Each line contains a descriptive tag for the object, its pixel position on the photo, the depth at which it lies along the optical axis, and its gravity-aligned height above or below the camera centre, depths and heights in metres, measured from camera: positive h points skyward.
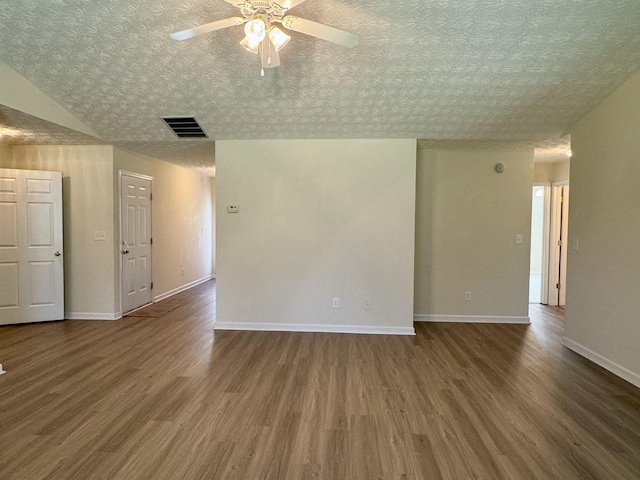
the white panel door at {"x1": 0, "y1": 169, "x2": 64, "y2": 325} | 4.14 -0.30
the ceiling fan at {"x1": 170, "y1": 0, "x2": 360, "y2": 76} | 1.97 +1.24
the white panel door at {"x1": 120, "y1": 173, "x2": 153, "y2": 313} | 4.71 -0.23
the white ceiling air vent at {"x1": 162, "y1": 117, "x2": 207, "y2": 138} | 3.71 +1.16
